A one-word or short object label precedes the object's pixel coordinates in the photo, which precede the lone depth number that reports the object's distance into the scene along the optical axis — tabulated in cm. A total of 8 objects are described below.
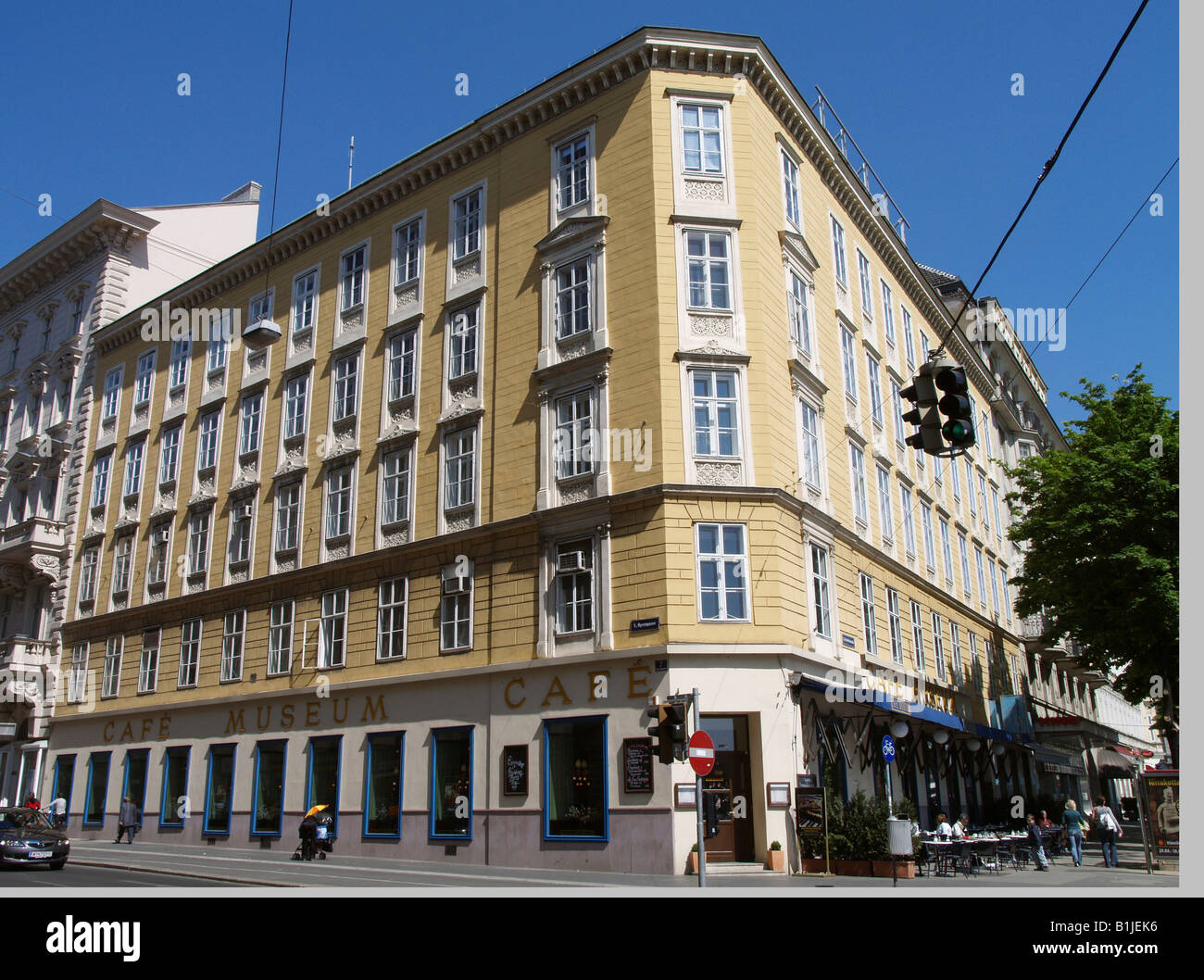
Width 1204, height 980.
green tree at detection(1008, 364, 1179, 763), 3033
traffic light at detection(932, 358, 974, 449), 1108
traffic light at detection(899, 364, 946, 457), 1155
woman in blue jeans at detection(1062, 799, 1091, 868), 2581
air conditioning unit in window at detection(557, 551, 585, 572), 2316
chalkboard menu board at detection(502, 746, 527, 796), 2269
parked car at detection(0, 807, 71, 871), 2108
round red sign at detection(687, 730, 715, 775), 1633
